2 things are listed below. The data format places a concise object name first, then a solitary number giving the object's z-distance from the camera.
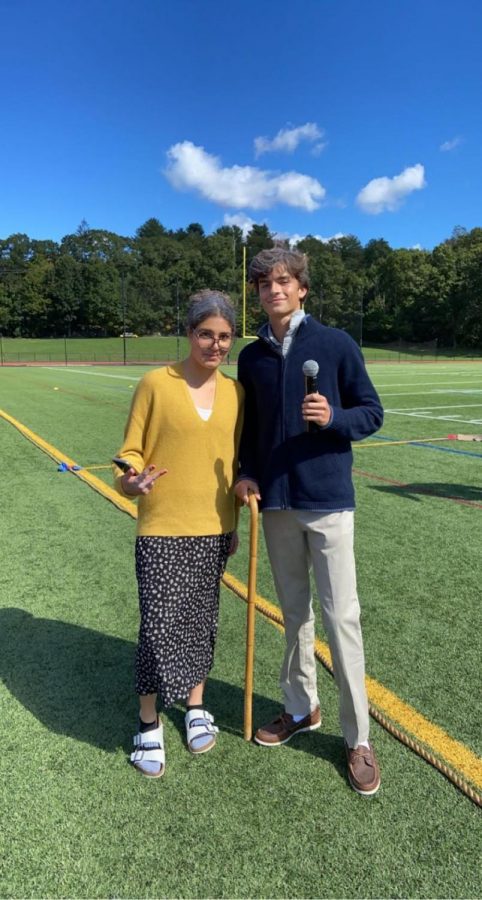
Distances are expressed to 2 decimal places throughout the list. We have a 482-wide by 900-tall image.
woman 2.21
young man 2.19
